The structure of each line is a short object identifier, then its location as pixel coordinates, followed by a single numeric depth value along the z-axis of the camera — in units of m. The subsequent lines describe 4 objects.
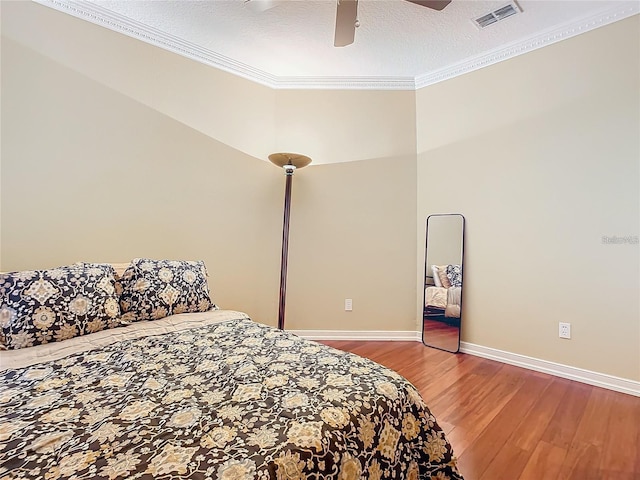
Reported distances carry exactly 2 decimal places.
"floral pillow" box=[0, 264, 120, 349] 1.47
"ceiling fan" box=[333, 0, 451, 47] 1.77
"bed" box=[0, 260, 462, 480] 0.73
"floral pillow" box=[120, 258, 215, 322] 1.88
